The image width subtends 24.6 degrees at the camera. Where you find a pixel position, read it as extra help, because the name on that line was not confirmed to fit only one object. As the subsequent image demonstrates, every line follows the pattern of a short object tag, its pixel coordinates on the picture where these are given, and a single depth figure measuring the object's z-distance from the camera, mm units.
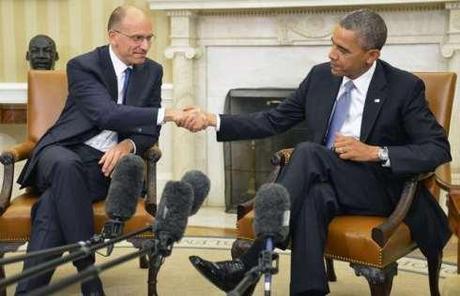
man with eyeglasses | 3907
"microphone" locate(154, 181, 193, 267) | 2614
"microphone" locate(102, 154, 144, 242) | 2895
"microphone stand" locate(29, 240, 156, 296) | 1737
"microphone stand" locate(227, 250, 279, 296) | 2346
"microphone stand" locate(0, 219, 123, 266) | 2202
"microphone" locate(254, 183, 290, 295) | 2721
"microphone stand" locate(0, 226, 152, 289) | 1890
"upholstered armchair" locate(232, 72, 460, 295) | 3619
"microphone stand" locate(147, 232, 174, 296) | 2577
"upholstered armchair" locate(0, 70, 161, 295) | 3985
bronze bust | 5700
